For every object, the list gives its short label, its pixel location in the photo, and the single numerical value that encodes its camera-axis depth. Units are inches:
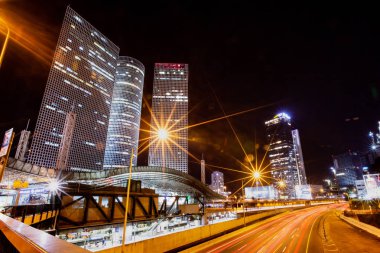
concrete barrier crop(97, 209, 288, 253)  683.9
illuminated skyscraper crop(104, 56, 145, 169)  6776.6
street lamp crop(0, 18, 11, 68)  597.2
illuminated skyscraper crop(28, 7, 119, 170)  4778.5
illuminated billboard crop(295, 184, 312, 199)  7559.1
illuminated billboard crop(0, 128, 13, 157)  565.5
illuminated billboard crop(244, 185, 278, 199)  7032.5
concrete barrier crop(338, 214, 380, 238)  1169.0
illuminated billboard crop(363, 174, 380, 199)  2423.1
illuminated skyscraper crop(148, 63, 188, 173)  7086.6
